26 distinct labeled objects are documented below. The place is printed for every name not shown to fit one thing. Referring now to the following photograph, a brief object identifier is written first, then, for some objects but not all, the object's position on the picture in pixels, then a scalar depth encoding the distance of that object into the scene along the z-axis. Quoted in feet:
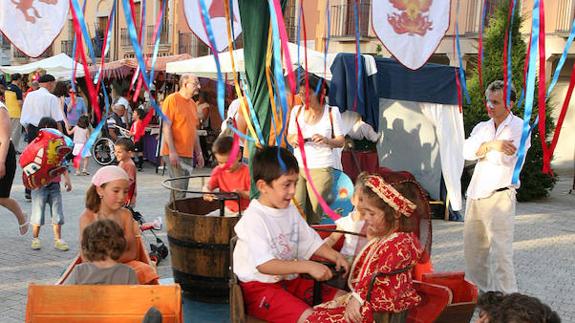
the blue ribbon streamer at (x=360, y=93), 26.94
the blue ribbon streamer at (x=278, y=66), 9.75
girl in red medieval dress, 9.18
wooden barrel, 13.58
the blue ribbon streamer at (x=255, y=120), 11.79
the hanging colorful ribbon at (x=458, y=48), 14.73
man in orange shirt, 20.52
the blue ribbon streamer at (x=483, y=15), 14.48
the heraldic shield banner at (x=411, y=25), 15.16
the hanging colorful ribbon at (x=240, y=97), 11.68
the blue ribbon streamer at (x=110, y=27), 13.13
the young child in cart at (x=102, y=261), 9.99
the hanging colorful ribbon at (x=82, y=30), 10.89
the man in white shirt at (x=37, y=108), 28.78
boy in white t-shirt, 9.60
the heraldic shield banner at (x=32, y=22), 13.16
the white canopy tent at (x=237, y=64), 29.78
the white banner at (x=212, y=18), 19.61
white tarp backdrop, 28.99
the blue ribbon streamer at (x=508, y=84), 13.50
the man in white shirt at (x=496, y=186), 16.30
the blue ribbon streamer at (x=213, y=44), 10.18
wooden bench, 9.00
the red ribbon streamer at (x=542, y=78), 9.51
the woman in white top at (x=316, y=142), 17.80
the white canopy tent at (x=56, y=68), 63.37
